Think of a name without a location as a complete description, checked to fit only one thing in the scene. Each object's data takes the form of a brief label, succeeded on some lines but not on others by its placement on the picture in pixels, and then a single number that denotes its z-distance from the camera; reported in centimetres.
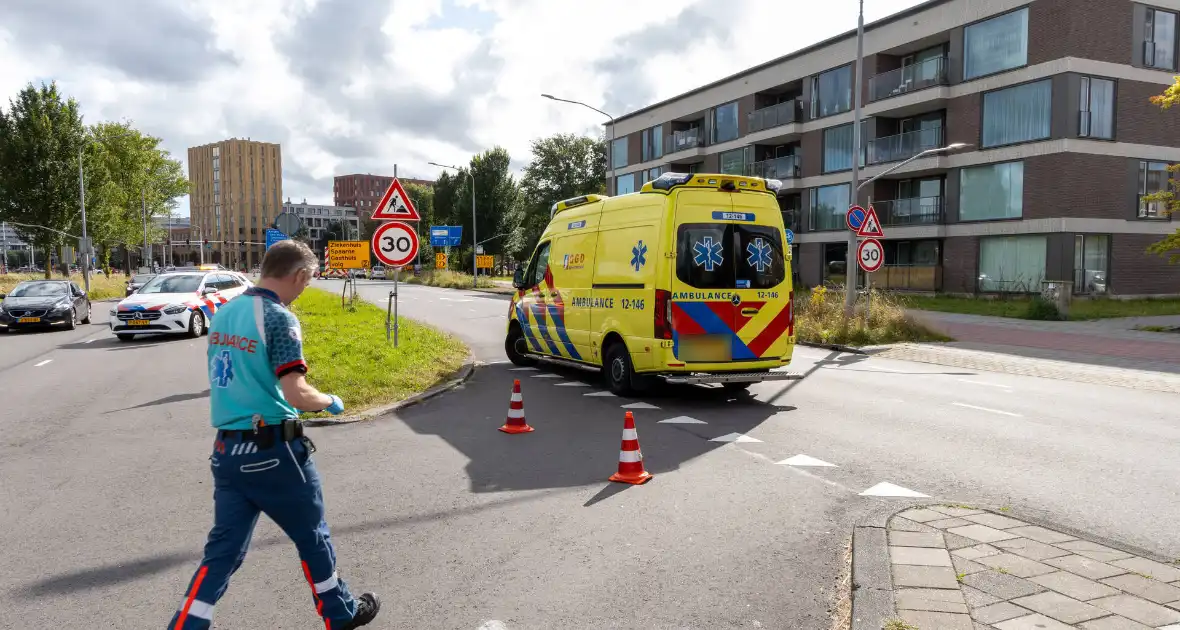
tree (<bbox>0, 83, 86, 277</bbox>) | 3925
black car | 2009
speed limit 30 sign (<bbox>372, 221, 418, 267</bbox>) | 1298
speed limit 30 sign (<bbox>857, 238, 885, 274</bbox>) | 1711
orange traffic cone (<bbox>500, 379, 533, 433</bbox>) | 767
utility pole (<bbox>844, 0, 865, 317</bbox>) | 1819
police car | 1728
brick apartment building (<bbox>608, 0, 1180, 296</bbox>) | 2759
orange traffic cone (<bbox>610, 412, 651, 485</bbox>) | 585
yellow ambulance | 897
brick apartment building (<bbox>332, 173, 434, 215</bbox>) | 16725
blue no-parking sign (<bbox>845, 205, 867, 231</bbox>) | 1702
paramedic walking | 300
